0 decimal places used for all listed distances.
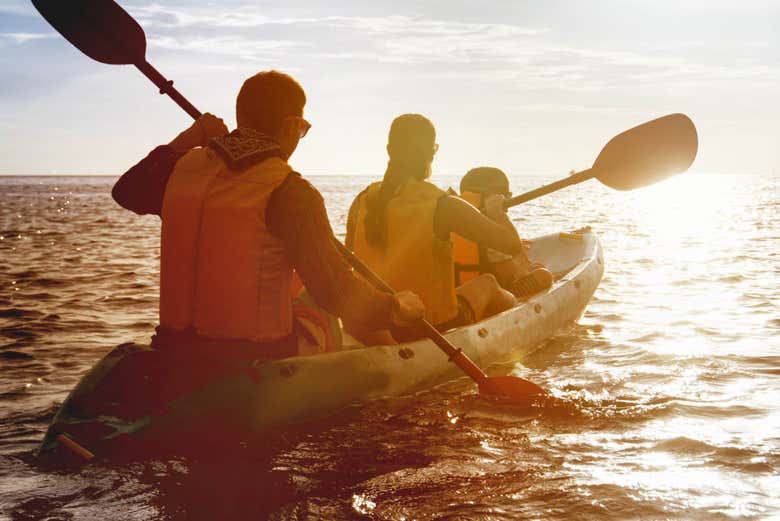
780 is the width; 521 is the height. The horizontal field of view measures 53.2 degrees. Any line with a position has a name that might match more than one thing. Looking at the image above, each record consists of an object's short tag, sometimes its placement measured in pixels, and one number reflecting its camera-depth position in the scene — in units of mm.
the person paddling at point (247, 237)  3557
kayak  3729
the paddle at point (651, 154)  7082
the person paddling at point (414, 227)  4945
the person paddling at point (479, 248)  6668
